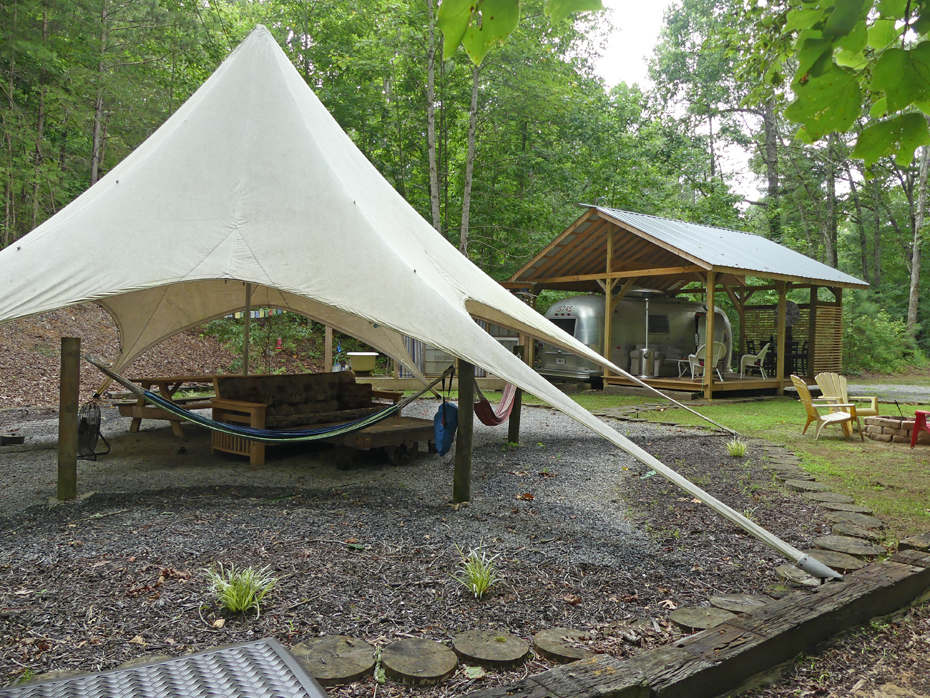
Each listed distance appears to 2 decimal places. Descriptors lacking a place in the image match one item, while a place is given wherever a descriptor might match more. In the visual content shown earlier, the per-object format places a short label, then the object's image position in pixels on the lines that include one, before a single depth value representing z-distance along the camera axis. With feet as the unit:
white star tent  13.70
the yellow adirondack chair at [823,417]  25.34
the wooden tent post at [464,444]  14.74
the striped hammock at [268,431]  15.46
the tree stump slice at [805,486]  16.84
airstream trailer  46.16
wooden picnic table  22.43
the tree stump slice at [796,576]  10.57
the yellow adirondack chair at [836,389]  26.61
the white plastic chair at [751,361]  46.72
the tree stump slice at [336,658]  7.22
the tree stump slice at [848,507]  14.75
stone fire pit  25.16
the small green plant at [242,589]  8.67
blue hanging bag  16.33
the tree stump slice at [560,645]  7.85
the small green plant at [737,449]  21.13
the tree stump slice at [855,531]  12.87
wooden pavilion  40.47
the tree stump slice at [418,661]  7.29
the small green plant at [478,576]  9.53
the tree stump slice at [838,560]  11.12
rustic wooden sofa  18.65
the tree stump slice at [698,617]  8.82
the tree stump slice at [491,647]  7.73
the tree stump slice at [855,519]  13.77
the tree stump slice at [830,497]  15.70
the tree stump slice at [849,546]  11.89
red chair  23.89
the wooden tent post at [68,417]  13.91
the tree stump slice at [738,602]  9.46
